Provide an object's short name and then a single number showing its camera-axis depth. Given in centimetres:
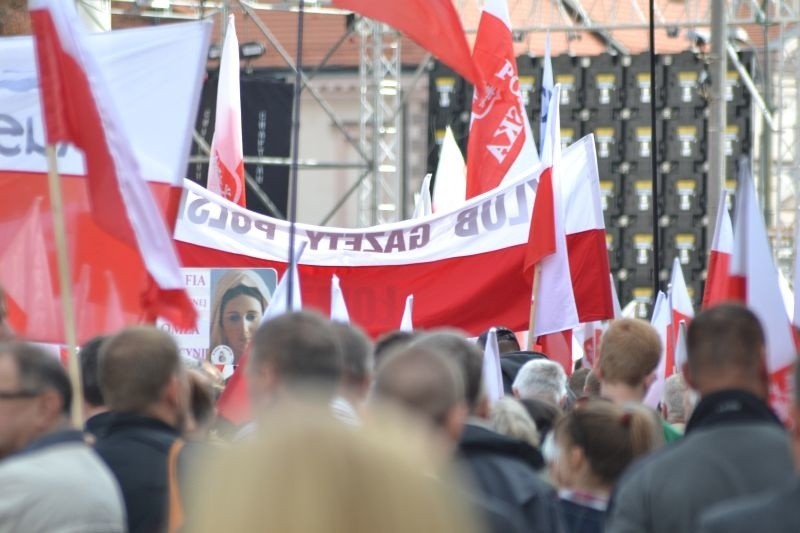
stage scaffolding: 3891
